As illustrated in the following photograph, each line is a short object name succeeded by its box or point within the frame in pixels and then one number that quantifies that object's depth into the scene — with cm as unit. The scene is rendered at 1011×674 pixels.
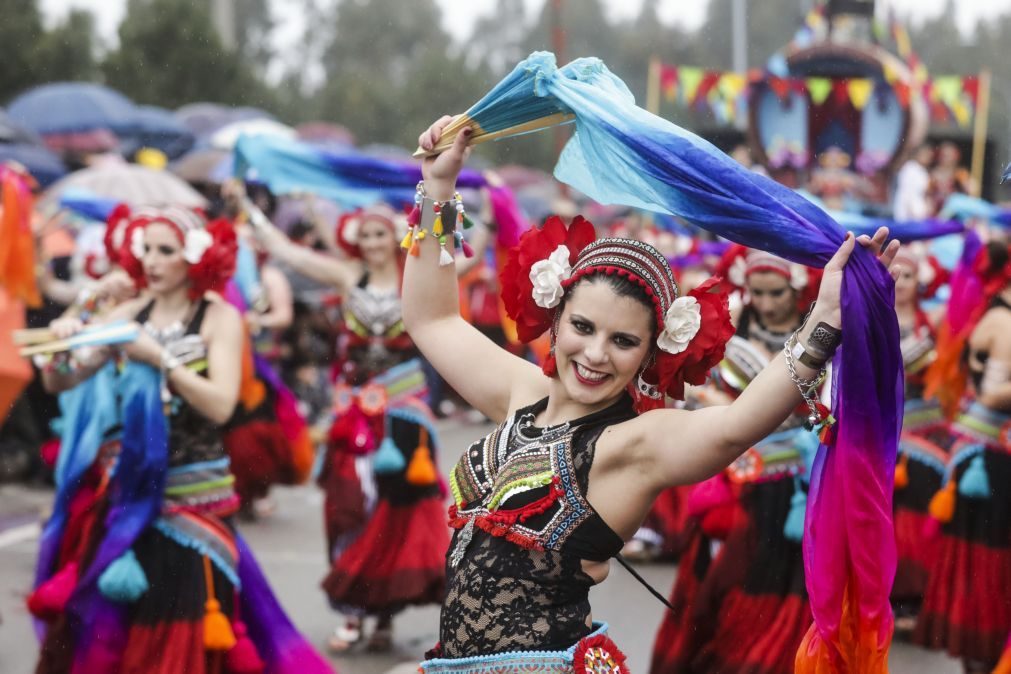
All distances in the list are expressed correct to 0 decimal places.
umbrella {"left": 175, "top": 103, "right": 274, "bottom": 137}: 1914
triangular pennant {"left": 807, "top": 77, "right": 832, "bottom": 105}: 2419
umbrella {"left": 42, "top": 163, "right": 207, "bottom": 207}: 1055
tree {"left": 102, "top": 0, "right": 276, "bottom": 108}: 2367
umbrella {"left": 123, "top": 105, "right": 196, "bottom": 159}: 1641
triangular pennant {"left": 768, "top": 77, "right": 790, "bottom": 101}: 2427
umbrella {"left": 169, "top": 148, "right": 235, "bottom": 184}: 1356
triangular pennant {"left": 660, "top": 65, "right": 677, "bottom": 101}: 2613
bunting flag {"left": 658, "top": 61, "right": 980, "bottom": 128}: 2447
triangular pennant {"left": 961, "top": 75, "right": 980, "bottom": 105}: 2772
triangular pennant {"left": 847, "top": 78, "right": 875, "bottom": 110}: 2445
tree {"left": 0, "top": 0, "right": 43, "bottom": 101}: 2041
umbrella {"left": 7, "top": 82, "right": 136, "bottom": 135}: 1530
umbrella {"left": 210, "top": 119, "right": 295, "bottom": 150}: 1570
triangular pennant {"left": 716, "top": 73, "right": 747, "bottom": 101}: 2603
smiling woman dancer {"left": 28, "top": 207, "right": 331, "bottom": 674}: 511
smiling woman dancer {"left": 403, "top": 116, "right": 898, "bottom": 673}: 314
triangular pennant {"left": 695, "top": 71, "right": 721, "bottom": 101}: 2606
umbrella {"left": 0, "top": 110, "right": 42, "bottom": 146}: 1184
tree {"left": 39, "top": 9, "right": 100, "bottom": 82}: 2125
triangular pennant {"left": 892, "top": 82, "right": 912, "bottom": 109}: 2461
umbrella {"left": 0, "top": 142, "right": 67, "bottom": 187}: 1208
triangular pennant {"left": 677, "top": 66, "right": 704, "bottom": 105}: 2612
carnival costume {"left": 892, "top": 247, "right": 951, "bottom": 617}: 732
